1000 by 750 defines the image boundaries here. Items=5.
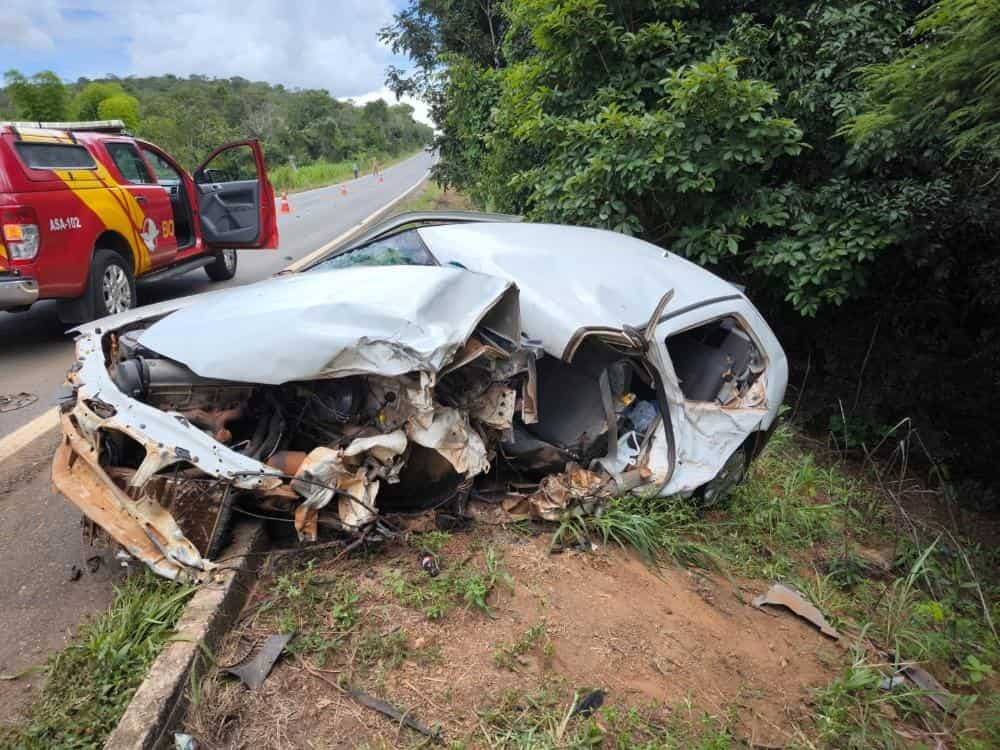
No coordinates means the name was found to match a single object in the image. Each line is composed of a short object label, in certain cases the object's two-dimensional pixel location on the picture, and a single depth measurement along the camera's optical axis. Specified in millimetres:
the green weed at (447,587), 2498
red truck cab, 4766
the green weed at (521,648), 2264
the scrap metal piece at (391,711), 1981
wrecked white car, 2475
